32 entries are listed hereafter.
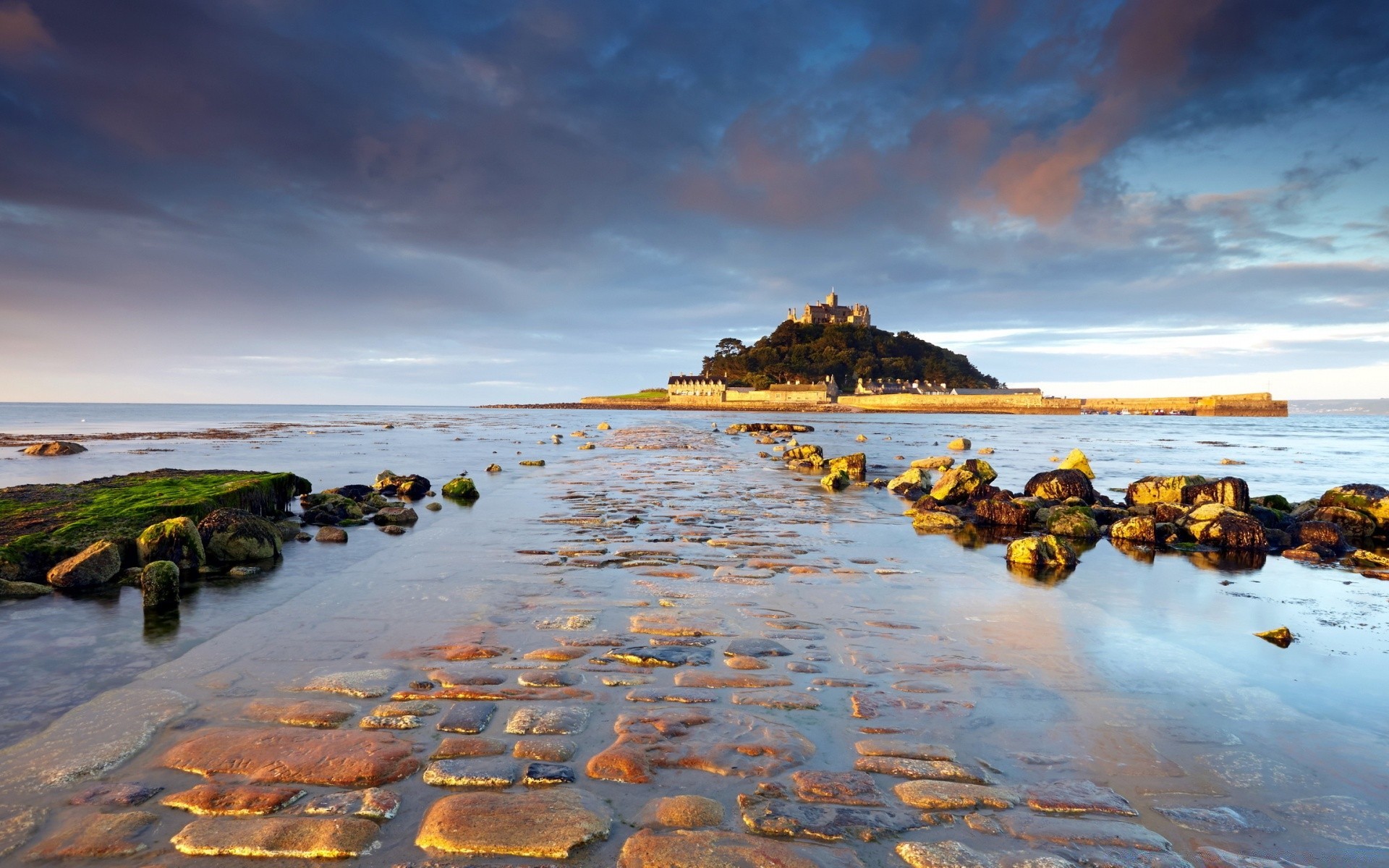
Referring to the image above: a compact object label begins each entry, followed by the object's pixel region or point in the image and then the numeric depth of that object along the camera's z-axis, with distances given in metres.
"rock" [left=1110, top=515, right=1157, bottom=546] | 14.02
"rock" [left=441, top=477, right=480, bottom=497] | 18.91
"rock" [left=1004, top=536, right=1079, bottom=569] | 11.62
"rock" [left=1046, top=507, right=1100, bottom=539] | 14.36
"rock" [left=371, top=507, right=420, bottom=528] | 15.06
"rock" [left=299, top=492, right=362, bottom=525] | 15.24
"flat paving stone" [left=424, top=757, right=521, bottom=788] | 4.38
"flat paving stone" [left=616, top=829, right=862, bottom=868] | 3.60
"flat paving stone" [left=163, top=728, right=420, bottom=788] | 4.45
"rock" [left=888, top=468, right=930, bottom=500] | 20.45
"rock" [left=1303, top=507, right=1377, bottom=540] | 14.84
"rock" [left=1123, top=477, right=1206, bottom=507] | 17.31
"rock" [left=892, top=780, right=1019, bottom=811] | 4.23
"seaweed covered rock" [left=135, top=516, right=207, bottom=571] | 10.43
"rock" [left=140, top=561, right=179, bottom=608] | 8.59
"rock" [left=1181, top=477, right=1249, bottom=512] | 15.74
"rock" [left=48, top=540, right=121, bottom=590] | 9.48
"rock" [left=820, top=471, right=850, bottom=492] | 22.02
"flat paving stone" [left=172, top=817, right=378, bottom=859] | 3.68
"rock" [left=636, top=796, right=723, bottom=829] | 3.96
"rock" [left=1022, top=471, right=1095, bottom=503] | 17.88
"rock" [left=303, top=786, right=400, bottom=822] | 4.03
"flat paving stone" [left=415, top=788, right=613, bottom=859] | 3.73
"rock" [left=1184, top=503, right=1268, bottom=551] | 13.53
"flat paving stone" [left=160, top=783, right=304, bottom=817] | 4.05
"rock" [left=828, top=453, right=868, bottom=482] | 25.11
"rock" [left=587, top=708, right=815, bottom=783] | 4.60
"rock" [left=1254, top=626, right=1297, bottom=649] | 7.82
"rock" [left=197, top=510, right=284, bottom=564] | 11.33
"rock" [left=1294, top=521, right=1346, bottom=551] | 13.70
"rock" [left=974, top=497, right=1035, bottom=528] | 15.74
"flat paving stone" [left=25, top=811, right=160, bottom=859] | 3.67
